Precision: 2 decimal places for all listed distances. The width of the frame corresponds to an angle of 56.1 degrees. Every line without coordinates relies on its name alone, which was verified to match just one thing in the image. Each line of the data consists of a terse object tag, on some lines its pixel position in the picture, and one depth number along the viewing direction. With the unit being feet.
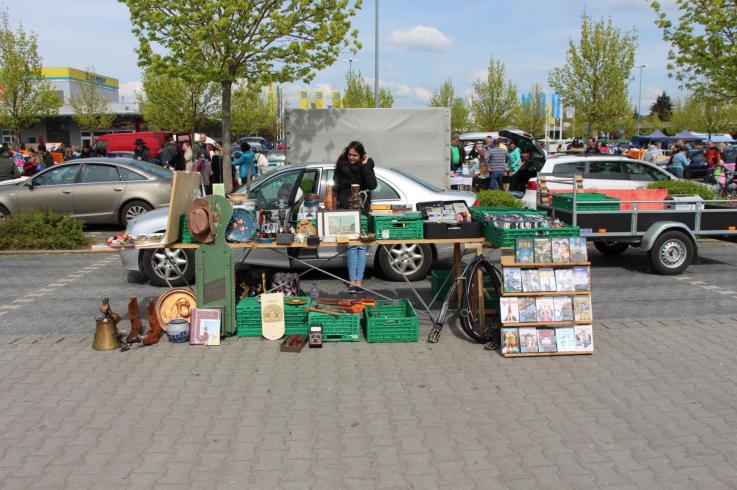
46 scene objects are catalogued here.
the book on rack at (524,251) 20.54
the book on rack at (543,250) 20.65
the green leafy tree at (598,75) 99.45
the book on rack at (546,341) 20.75
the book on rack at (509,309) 20.46
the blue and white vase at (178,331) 22.15
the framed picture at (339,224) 22.17
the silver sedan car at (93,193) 48.88
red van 114.52
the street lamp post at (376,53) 90.74
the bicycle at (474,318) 21.71
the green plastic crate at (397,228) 22.15
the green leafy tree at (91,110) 155.02
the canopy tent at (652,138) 166.20
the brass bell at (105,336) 21.63
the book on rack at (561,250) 20.76
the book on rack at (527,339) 20.70
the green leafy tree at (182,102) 112.57
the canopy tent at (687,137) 158.97
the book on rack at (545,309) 20.59
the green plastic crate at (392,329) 22.13
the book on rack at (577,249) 20.84
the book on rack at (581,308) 20.74
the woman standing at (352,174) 27.25
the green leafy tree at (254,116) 143.25
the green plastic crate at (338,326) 22.15
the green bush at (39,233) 41.55
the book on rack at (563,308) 20.67
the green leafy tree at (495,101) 164.25
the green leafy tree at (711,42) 54.08
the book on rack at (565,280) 20.76
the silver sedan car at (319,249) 30.76
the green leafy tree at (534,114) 186.91
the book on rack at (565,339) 20.83
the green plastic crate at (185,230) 22.40
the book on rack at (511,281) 20.52
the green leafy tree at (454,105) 191.62
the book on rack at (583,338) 20.88
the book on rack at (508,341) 20.67
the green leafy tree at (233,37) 48.88
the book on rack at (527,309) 20.57
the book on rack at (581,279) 20.83
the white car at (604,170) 50.35
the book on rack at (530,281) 20.61
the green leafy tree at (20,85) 99.81
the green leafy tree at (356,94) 149.27
